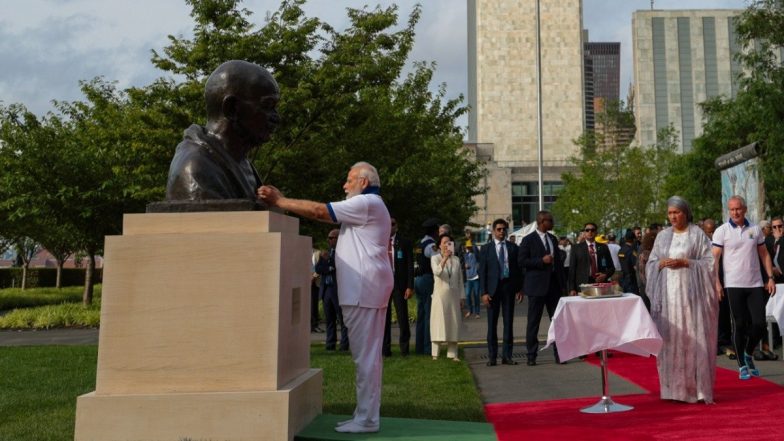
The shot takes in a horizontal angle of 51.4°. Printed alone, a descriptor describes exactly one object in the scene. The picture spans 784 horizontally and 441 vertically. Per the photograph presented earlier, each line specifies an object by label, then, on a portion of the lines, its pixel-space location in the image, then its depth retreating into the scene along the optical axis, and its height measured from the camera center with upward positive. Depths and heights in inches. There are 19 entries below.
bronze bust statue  237.0 +49.9
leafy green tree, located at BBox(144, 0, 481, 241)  716.7 +199.5
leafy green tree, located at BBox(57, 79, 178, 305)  722.8 +134.1
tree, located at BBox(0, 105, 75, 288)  893.2 +142.3
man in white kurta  235.1 +4.8
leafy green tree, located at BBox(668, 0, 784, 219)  1039.6 +291.6
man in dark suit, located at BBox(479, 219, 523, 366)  474.3 +16.1
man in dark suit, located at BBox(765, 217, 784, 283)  478.9 +36.3
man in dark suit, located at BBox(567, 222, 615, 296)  523.8 +27.5
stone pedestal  220.8 -9.3
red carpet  250.7 -39.0
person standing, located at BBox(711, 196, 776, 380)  382.3 +11.2
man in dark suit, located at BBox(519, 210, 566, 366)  466.9 +19.1
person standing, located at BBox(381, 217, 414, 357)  496.1 +14.8
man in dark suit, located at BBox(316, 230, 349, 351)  542.9 +5.6
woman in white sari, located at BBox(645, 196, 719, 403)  317.7 -0.1
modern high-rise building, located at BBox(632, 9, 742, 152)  4997.5 +1483.2
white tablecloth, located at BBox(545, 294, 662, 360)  313.4 -7.7
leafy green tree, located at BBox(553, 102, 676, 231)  1948.8 +292.8
